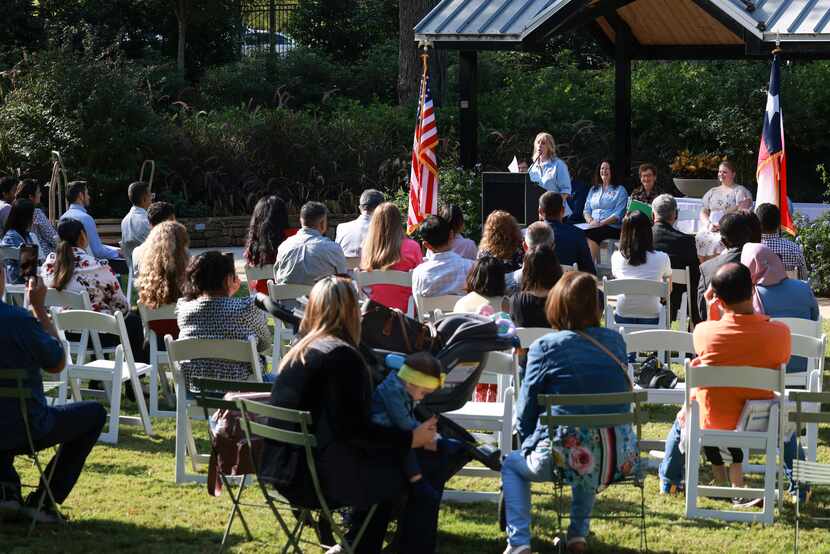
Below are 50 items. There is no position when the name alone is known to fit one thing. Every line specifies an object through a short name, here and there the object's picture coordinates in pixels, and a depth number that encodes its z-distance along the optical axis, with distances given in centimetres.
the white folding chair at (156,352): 880
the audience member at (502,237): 963
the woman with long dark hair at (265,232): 1080
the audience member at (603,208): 1535
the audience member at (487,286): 810
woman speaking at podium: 1548
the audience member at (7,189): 1422
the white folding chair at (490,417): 671
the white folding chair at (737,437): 652
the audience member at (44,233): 1288
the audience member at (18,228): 1155
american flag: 1548
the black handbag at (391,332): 643
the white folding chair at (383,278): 977
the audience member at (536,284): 788
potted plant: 1852
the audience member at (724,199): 1405
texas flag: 1377
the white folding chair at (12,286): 1081
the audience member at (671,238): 1162
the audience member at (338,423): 542
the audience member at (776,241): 995
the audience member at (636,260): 1032
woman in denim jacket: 605
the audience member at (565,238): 1073
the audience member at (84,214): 1245
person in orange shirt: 674
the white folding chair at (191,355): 726
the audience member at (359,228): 1145
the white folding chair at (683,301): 1114
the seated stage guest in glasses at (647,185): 1530
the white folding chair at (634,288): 998
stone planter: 1847
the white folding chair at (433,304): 910
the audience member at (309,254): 995
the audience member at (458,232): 976
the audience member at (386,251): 994
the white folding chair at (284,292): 958
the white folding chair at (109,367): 829
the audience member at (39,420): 638
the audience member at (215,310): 760
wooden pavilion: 1516
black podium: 1587
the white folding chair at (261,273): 1059
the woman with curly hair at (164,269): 888
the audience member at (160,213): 1106
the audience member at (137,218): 1264
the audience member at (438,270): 920
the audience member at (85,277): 955
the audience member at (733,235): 934
